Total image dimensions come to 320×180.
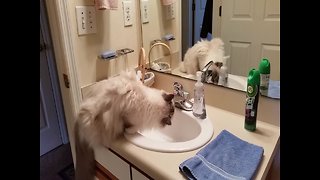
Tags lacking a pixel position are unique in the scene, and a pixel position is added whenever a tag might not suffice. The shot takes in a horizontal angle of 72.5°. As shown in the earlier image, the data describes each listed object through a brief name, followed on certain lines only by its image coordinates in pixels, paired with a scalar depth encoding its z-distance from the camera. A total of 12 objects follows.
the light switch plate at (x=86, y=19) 1.04
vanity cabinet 0.78
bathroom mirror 0.86
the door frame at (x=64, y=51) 0.99
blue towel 0.63
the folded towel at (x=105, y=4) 1.04
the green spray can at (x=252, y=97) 0.80
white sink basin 0.76
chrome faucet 1.04
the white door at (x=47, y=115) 1.95
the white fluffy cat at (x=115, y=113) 0.81
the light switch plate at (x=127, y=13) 1.22
